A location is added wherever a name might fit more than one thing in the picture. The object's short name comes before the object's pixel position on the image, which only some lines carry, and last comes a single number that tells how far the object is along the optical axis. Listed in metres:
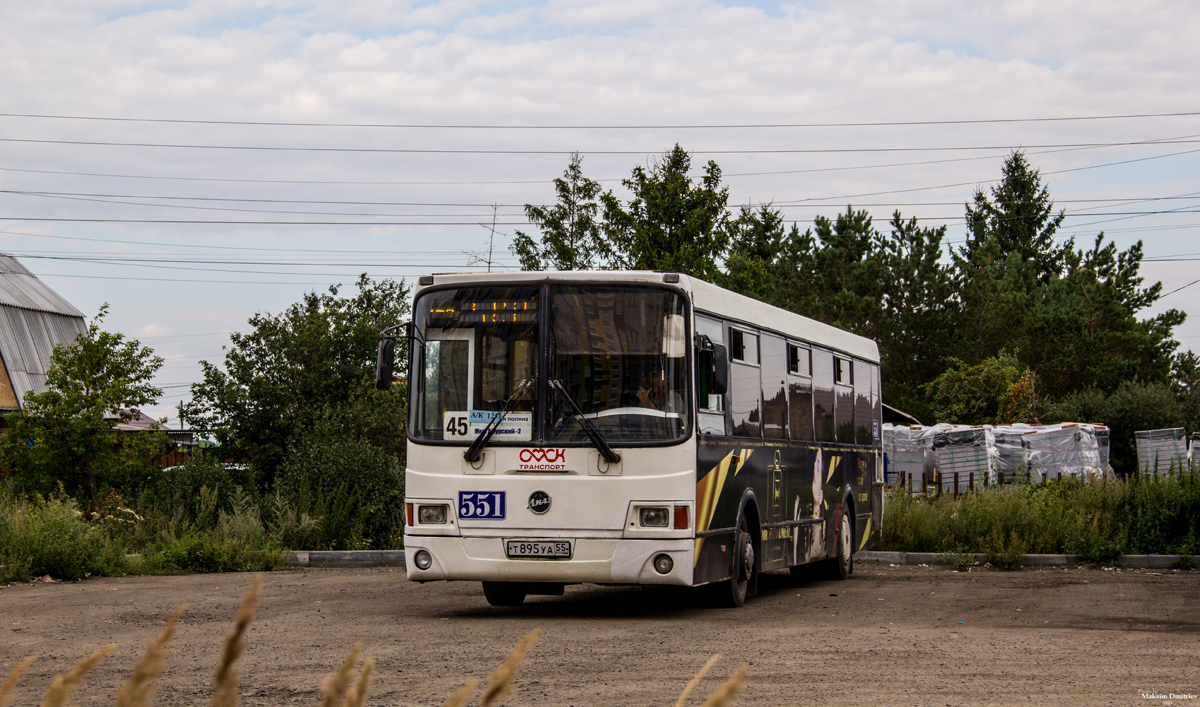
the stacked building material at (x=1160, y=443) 41.03
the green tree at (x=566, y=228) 35.47
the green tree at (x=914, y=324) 60.22
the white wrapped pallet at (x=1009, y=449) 37.31
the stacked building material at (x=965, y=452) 36.91
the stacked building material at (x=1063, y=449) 37.12
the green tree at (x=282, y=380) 26.53
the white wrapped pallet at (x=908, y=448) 39.03
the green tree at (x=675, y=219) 31.28
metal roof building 45.09
